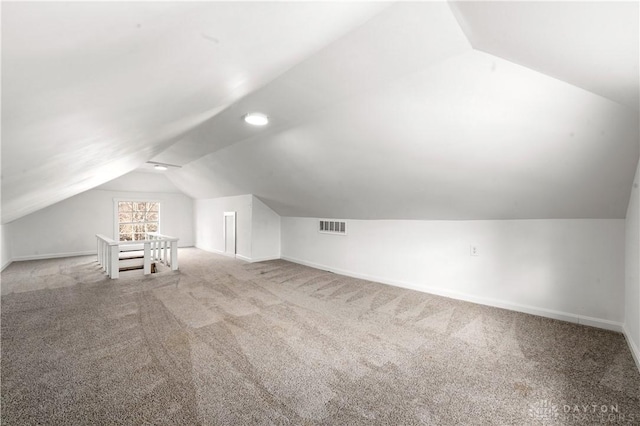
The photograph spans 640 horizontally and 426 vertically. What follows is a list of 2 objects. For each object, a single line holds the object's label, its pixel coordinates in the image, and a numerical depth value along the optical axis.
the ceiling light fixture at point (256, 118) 2.82
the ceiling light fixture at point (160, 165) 5.74
